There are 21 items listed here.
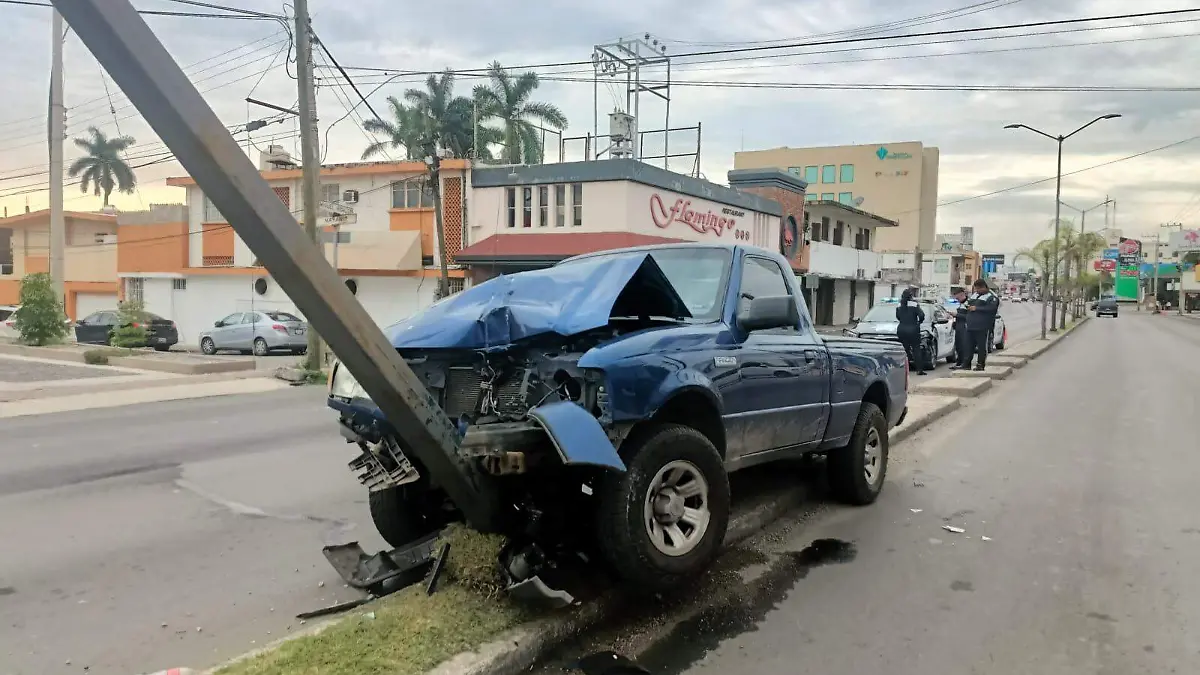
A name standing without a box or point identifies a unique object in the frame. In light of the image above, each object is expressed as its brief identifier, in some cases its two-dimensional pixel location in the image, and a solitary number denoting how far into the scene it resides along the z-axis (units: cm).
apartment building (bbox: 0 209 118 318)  4294
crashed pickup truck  388
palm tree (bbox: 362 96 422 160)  3856
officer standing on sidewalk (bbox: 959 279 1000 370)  1673
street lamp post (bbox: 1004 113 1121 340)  3130
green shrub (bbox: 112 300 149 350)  2131
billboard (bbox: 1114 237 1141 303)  9588
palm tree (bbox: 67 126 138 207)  4775
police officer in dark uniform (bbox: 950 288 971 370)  1747
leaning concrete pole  267
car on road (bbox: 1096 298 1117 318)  7062
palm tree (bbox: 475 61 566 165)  4162
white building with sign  2773
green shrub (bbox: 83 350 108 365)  1898
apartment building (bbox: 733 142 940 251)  8631
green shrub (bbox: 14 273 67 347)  2289
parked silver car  2638
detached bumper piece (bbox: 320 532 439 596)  430
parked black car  2701
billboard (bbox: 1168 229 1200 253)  9676
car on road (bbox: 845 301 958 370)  1888
